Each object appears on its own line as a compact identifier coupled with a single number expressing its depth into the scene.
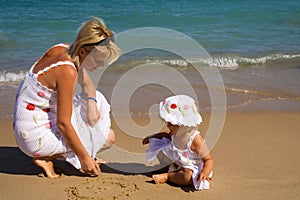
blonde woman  3.13
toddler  3.25
